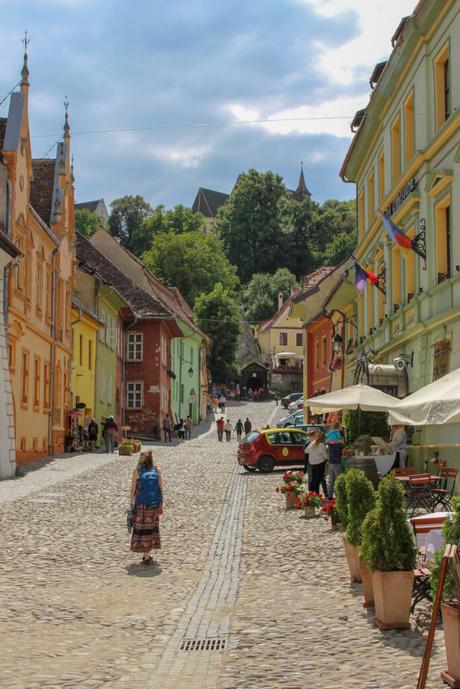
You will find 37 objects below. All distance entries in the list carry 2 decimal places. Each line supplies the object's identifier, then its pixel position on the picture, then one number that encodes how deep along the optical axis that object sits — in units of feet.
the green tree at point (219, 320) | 268.82
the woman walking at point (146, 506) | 39.83
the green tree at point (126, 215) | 363.97
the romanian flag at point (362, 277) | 85.35
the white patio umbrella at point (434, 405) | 36.55
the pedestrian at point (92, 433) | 125.53
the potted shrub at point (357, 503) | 30.78
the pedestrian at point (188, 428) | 171.32
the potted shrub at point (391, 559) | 25.72
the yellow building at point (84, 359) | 127.54
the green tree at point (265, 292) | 351.25
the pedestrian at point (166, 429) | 160.97
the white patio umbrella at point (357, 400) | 61.19
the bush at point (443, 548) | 20.89
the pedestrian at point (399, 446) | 65.16
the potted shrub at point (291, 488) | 59.72
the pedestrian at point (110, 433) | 119.85
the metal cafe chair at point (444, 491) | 50.29
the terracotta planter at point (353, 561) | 33.21
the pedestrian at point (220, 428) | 160.86
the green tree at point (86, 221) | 350.23
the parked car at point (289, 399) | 259.47
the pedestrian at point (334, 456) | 63.46
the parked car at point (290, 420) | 166.17
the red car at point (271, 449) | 95.91
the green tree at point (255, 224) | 349.20
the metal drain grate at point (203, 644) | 25.22
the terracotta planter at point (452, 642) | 19.75
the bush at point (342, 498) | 34.50
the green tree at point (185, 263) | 291.99
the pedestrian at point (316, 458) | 62.80
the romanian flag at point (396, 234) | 67.31
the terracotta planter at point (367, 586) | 28.63
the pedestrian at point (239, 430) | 161.07
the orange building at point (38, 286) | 91.15
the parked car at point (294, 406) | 231.46
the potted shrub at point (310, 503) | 54.03
